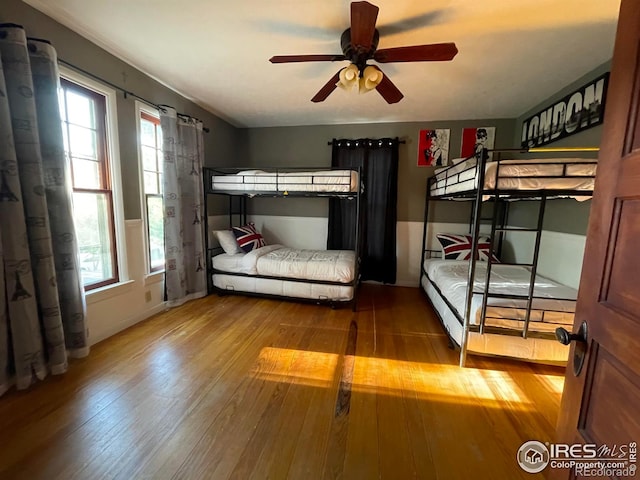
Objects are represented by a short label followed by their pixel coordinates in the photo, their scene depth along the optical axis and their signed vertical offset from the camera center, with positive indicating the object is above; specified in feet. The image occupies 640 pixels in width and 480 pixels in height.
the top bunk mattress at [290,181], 10.09 +0.91
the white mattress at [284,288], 10.27 -3.24
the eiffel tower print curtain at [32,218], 5.21 -0.37
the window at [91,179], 6.97 +0.60
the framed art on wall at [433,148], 12.53 +2.76
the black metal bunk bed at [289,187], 10.11 +0.68
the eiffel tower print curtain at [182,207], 9.45 -0.15
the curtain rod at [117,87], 6.55 +3.21
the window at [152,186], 9.08 +0.57
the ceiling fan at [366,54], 5.33 +3.27
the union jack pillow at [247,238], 11.83 -1.51
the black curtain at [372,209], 12.96 -0.13
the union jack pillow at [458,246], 11.21 -1.59
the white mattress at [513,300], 6.46 -2.28
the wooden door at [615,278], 2.05 -0.56
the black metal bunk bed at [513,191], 5.96 +0.43
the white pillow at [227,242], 11.65 -1.63
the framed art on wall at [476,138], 12.18 +3.14
